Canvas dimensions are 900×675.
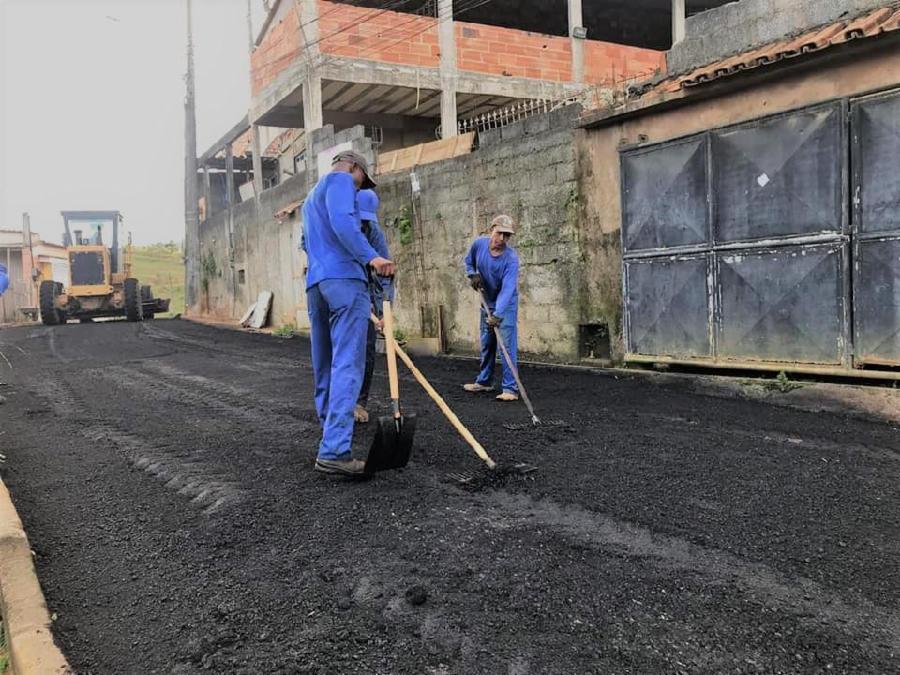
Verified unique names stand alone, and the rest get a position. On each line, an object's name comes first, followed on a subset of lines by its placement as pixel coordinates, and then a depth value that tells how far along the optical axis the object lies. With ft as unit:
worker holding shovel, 11.95
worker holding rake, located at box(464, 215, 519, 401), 19.63
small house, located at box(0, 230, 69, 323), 84.89
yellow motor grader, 63.21
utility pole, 71.05
